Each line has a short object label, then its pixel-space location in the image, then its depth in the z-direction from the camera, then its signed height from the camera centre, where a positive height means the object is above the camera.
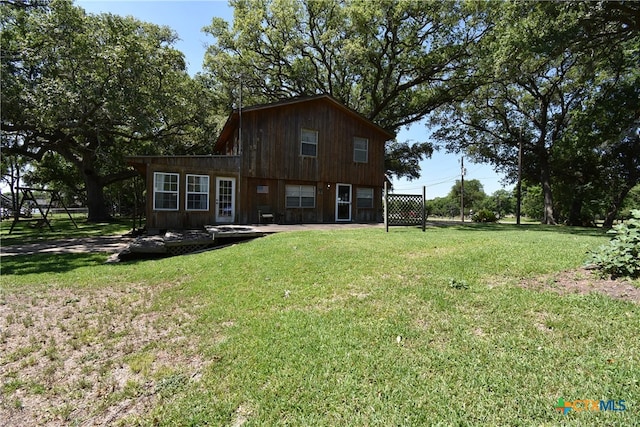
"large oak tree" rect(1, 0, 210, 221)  12.90 +6.06
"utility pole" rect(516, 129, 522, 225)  21.02 +1.57
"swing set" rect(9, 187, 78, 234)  15.46 +0.53
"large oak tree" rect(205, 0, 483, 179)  19.08 +10.71
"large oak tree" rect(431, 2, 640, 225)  11.13 +6.61
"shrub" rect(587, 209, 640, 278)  4.19 -0.53
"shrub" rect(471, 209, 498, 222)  27.03 -0.26
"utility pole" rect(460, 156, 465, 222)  28.96 +4.31
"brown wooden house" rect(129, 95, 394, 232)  12.87 +1.73
